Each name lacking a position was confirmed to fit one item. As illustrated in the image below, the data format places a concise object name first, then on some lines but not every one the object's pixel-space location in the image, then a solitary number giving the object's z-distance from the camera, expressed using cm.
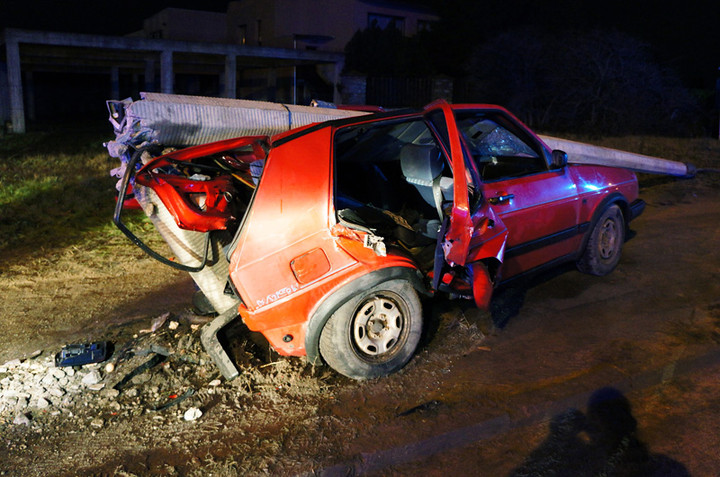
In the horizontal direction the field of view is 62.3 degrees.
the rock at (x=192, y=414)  364
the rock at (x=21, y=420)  361
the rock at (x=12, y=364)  427
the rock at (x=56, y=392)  393
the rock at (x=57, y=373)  413
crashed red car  374
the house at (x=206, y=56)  2067
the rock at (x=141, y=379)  406
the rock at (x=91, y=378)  407
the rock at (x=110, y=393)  390
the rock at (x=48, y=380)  404
